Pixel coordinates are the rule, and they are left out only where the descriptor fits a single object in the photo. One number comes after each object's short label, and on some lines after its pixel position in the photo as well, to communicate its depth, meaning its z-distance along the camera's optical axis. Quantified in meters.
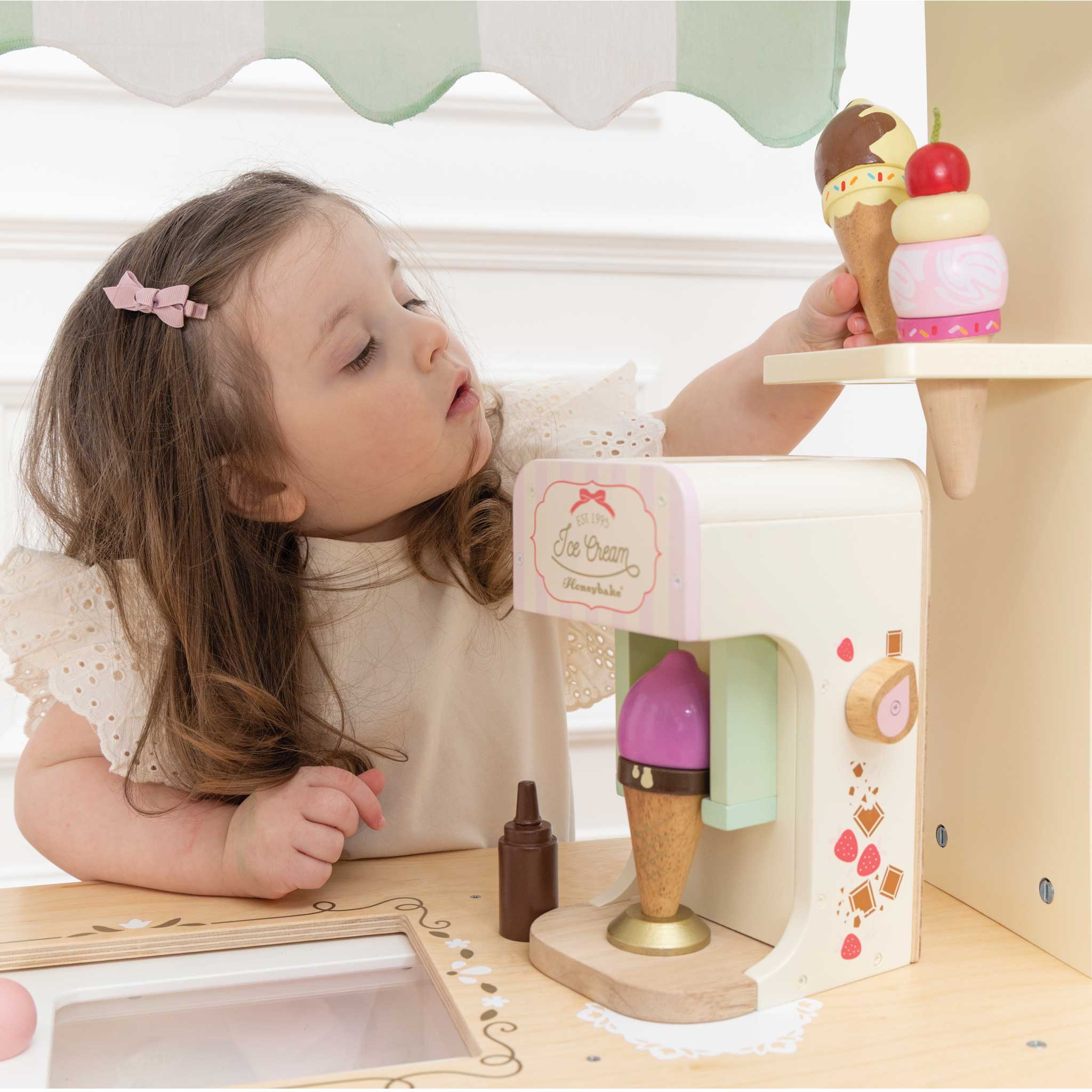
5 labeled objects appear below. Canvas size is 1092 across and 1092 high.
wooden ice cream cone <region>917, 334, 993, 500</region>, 0.56
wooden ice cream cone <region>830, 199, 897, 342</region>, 0.59
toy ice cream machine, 0.52
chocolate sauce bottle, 0.61
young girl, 0.75
